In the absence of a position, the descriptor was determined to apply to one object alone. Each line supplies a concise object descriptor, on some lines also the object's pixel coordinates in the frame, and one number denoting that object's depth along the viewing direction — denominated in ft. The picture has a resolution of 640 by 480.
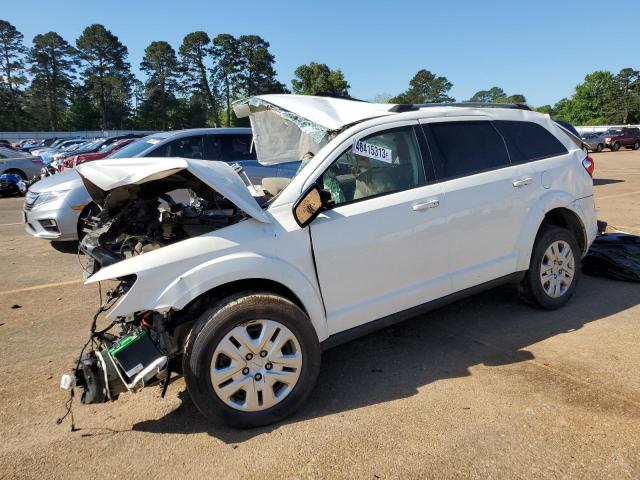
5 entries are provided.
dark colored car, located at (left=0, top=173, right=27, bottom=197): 49.93
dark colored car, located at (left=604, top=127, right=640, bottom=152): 120.78
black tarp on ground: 17.49
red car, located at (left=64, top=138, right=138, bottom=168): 43.30
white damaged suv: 9.15
